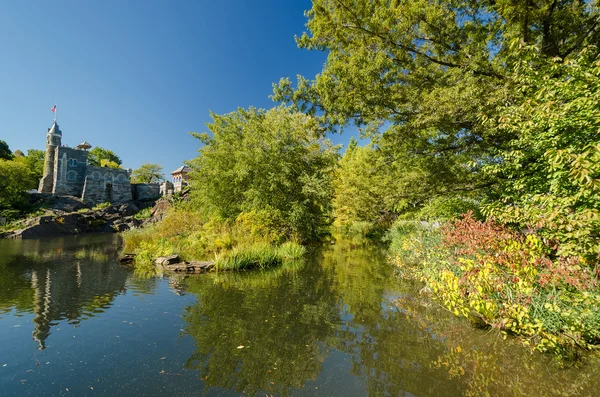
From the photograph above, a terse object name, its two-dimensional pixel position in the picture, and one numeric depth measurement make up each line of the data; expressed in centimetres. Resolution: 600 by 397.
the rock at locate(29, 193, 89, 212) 4228
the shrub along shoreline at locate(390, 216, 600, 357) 394
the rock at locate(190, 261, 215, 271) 1109
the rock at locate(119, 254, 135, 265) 1255
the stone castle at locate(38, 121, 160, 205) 4775
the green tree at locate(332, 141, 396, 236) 2361
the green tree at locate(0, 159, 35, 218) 3816
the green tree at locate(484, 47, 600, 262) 406
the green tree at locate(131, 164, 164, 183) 7786
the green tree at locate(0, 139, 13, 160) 5576
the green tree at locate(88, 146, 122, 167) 7350
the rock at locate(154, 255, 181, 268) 1159
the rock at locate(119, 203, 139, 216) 4391
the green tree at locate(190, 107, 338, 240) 1652
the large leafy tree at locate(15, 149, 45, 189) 5520
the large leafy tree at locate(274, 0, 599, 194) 754
